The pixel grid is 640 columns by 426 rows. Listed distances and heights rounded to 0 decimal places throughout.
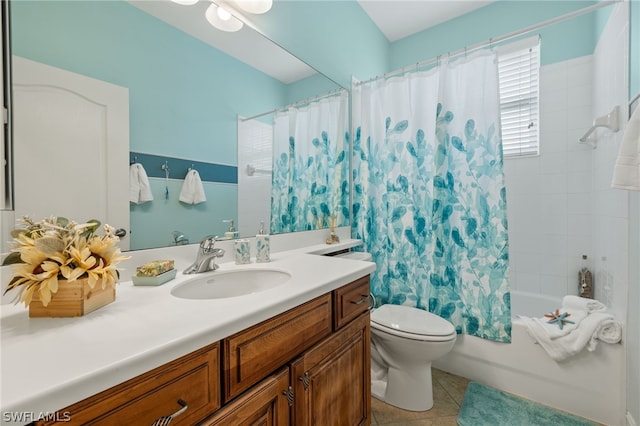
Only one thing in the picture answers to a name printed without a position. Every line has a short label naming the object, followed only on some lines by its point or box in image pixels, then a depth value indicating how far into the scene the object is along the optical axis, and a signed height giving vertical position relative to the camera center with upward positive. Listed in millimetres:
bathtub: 1371 -912
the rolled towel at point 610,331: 1357 -610
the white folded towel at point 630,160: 973 +178
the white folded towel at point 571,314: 1472 -594
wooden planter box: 611 -204
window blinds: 2215 +946
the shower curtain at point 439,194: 1610 +107
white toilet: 1400 -736
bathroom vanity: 424 -298
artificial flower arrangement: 586 -108
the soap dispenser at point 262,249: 1266 -177
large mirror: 829 +450
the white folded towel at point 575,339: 1394 -674
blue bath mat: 1401 -1080
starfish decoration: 1516 -614
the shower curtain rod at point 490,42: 1390 +978
